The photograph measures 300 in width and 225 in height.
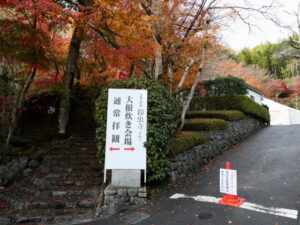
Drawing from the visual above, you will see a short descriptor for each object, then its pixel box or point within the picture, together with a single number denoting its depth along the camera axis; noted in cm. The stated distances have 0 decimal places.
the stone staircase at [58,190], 555
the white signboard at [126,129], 568
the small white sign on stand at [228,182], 475
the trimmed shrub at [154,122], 592
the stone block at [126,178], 579
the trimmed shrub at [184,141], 669
